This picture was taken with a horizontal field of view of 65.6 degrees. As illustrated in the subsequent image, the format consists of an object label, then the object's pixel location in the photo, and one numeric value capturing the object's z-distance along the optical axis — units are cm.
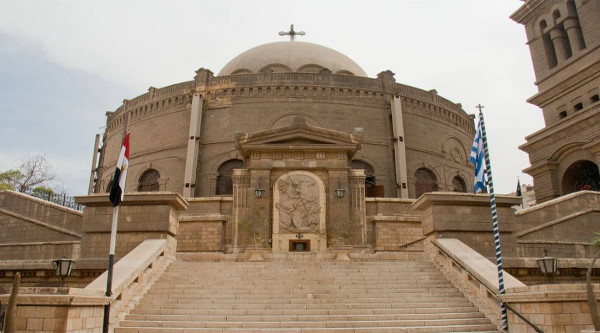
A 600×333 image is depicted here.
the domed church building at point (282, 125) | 2922
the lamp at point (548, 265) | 923
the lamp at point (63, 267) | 968
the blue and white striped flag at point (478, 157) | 1012
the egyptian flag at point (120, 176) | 898
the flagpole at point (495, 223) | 807
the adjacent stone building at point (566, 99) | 2325
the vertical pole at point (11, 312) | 596
